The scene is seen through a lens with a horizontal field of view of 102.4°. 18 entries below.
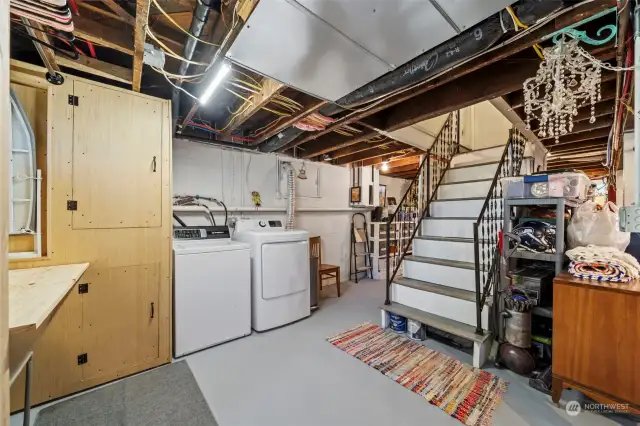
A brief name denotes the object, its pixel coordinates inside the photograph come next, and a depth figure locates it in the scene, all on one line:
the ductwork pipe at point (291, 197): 4.05
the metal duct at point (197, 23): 1.39
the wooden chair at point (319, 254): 4.20
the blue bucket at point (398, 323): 2.98
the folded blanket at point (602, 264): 1.71
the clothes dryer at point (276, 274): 3.05
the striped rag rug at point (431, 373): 1.86
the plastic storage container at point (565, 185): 2.08
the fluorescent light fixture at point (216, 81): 1.76
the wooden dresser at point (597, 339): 1.55
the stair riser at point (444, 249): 3.02
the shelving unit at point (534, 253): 2.03
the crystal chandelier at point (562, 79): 1.67
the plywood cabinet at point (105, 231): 1.94
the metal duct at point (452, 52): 1.26
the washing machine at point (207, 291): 2.52
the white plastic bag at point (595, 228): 2.00
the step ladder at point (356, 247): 5.41
